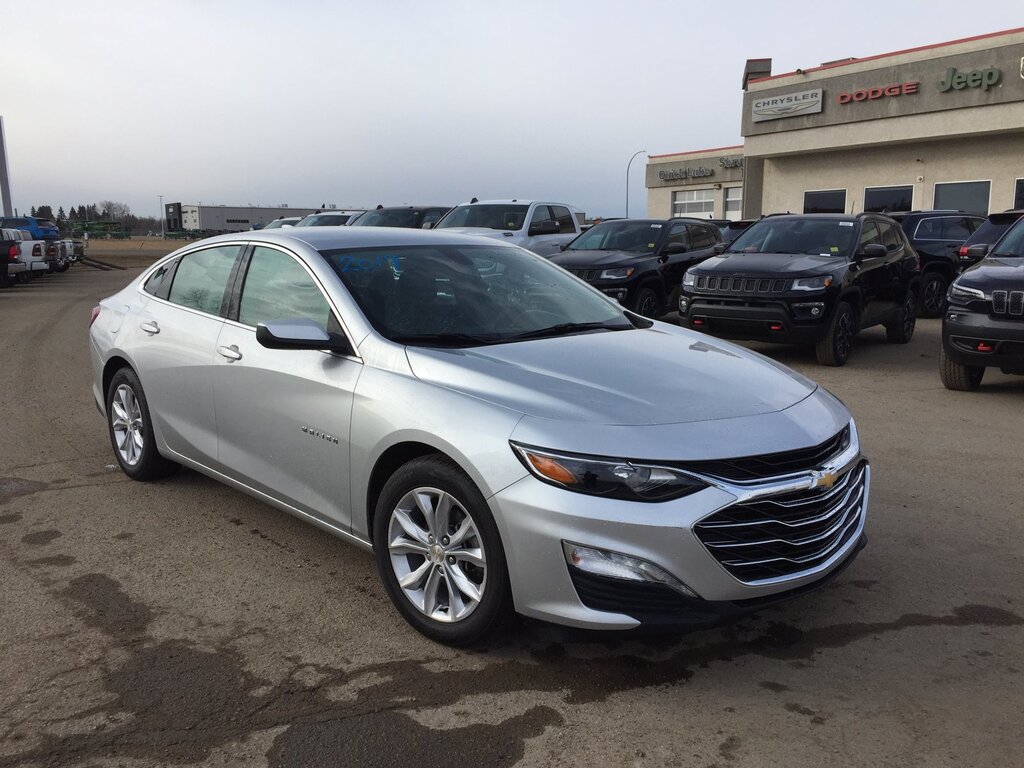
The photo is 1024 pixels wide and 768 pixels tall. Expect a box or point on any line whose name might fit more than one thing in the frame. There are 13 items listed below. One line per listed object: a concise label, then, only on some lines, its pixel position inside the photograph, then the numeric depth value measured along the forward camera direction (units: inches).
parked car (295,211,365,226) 816.9
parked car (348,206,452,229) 740.6
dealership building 1065.5
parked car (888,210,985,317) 577.0
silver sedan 119.1
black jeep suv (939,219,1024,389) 305.1
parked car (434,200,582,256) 613.9
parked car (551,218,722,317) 490.0
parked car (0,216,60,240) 1249.8
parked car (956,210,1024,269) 509.7
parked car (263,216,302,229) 866.6
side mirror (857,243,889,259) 418.9
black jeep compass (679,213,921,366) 388.2
